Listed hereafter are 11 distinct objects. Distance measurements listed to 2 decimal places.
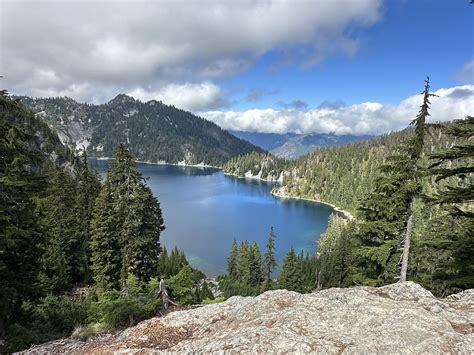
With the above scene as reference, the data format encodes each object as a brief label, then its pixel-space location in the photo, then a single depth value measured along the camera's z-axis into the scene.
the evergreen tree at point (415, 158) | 17.50
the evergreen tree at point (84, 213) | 38.88
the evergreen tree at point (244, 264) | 70.38
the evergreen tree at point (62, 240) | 34.43
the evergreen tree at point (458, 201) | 9.85
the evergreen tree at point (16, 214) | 11.98
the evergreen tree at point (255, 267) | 71.94
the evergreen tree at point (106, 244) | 31.06
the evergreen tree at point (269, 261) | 72.38
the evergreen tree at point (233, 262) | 78.50
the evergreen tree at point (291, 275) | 57.44
